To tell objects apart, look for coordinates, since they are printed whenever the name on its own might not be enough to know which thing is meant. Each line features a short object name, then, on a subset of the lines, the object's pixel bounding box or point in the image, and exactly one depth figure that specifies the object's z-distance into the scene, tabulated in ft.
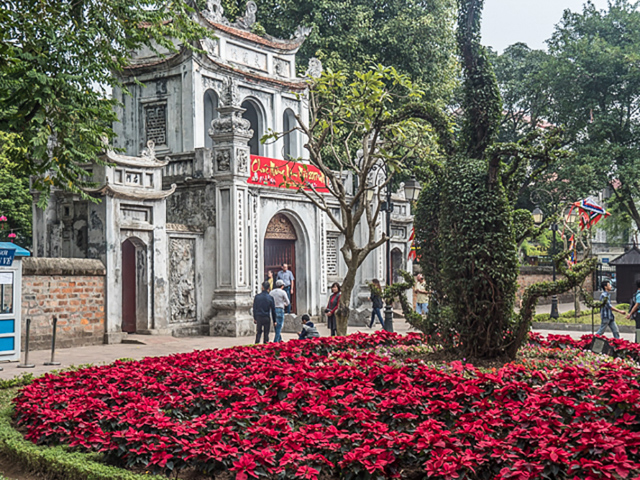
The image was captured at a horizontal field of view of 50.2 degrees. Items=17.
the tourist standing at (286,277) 61.93
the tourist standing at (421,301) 59.72
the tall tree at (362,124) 36.76
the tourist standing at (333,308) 49.29
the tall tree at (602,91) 96.63
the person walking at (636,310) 45.37
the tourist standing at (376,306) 61.96
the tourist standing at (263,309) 46.26
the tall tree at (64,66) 31.50
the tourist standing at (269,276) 63.18
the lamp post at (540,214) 75.87
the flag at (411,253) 79.01
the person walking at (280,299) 49.55
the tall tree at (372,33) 88.63
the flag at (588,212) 74.18
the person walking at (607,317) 49.42
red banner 61.26
